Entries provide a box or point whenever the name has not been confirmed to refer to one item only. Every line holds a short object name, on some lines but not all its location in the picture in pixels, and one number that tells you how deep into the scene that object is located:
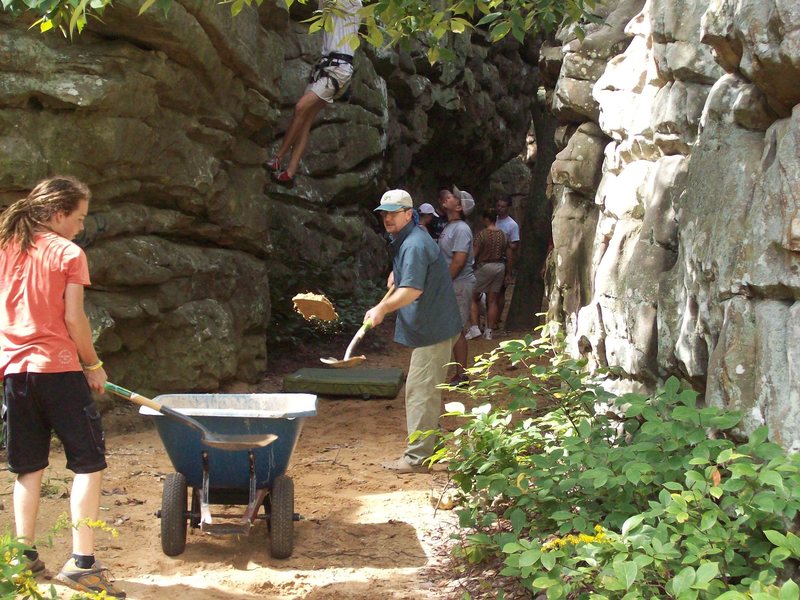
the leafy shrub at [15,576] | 2.38
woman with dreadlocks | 4.08
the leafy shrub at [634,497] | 3.08
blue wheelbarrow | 4.53
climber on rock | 9.90
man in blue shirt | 6.30
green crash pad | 8.95
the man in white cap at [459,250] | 9.93
